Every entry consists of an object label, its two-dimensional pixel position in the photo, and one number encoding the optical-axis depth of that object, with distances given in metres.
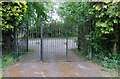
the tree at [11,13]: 3.82
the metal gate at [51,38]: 4.67
